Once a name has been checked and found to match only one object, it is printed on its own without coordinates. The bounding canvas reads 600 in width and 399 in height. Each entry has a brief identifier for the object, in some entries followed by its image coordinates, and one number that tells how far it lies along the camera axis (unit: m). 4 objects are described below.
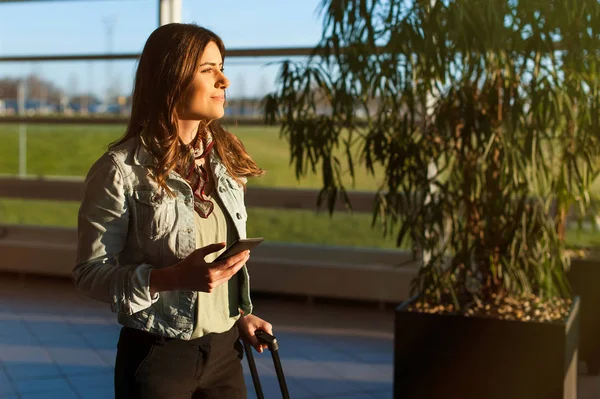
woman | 1.40
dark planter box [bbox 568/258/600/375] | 4.18
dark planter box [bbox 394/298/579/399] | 2.95
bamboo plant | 2.93
